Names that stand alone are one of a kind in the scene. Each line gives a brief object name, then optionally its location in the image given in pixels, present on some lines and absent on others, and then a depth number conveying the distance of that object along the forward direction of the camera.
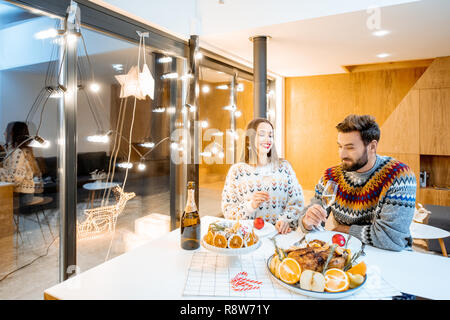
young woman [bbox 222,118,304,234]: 1.83
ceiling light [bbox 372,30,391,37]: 3.15
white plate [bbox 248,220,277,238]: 1.30
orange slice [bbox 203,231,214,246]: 1.08
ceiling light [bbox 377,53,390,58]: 4.08
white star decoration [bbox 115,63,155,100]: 2.50
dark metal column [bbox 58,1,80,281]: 1.97
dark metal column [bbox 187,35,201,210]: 3.24
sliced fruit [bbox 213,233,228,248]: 1.05
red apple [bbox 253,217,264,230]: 1.37
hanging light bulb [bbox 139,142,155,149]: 2.76
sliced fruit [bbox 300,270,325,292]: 0.81
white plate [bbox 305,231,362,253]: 1.14
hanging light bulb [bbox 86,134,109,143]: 2.19
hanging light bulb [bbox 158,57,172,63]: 2.93
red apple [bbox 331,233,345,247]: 1.09
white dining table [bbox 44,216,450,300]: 0.86
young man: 1.25
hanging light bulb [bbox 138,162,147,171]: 2.72
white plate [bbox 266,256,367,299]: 0.80
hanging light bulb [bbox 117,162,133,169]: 2.50
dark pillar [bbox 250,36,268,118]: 3.36
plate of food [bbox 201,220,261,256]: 1.02
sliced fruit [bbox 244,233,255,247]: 1.07
